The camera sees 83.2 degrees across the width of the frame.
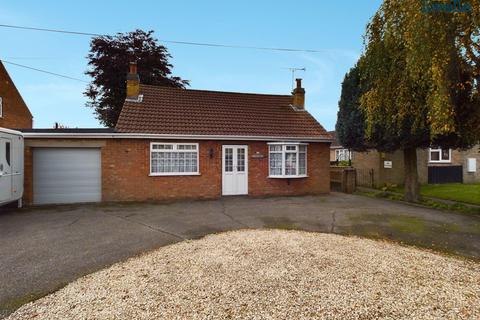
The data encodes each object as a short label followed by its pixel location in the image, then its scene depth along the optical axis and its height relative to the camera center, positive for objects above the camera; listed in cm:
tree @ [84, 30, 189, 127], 2128 +771
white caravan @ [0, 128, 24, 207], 827 -14
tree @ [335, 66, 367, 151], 1230 +210
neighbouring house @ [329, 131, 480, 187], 1711 -44
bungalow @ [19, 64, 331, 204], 1092 +33
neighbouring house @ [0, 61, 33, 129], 2097 +465
